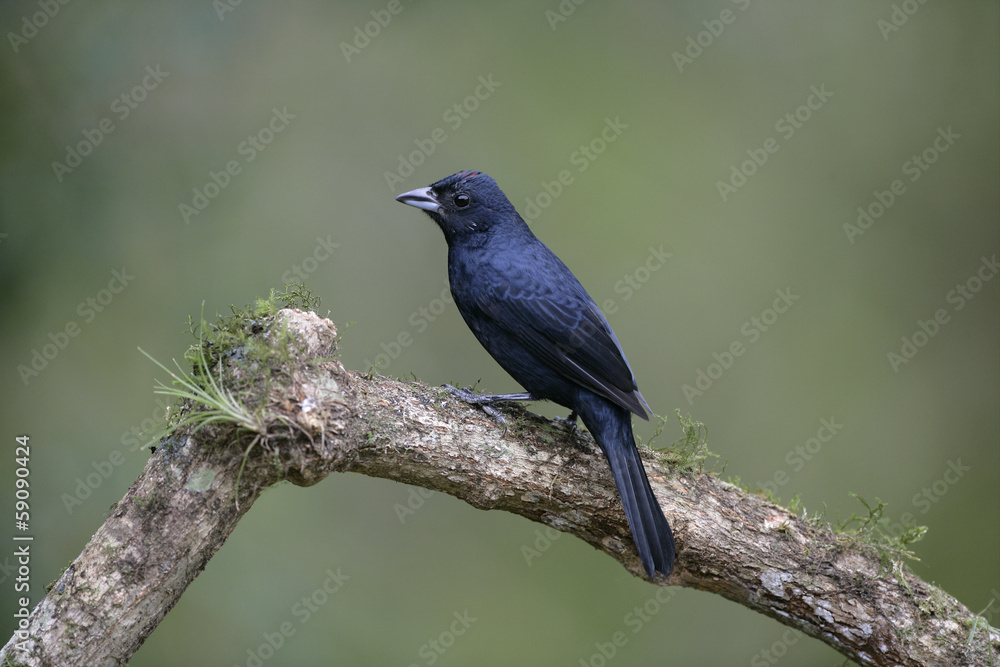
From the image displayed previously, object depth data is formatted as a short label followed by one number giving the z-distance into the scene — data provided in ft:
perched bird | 22.82
